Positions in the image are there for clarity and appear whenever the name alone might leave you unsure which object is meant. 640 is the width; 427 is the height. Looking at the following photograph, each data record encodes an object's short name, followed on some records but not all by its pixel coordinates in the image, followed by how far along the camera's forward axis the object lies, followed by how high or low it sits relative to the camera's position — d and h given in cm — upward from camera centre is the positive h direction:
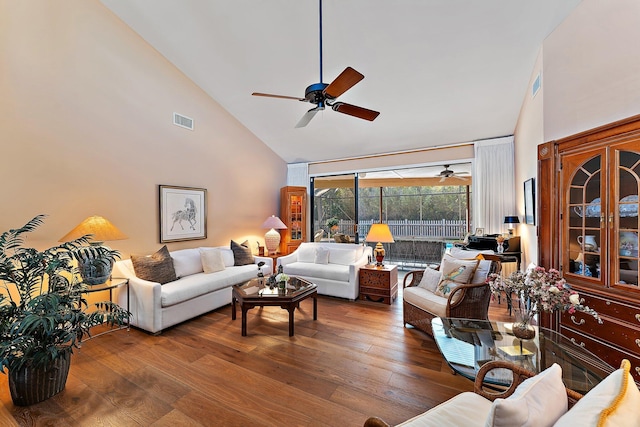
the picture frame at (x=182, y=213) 417 +5
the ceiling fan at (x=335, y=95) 223 +113
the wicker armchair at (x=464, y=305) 269 -92
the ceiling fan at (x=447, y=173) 582 +93
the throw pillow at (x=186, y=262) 393 -68
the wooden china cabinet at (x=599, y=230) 203 -12
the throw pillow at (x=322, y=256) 491 -73
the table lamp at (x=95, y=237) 298 -24
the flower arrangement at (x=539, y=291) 178 -52
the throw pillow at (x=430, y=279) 319 -77
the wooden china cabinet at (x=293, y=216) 624 +0
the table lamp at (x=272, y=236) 570 -42
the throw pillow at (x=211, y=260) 418 -70
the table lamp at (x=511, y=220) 420 -7
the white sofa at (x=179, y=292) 312 -96
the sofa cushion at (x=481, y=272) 285 -60
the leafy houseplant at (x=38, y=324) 186 -77
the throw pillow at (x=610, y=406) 73 -55
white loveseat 429 -87
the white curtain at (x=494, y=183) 467 +57
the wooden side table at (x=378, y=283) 411 -104
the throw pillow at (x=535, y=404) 80 -61
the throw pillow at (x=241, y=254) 475 -68
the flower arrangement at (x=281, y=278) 335 -77
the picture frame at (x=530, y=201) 323 +18
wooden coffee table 306 -93
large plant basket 195 -122
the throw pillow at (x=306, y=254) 521 -73
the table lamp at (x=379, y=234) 409 -28
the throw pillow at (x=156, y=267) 345 -66
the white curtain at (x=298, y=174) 668 +104
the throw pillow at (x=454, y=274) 287 -64
